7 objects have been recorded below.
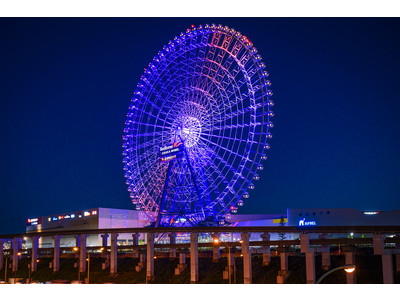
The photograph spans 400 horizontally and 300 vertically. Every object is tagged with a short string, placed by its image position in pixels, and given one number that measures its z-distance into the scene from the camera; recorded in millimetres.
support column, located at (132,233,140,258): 71438
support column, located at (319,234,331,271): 48866
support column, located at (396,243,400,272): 48044
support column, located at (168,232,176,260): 67588
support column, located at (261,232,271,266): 55462
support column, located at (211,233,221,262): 59944
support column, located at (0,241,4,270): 82062
